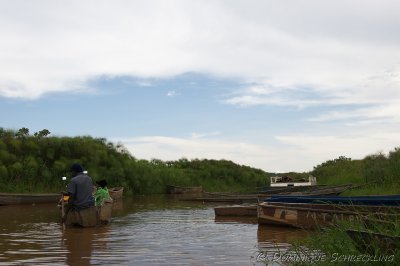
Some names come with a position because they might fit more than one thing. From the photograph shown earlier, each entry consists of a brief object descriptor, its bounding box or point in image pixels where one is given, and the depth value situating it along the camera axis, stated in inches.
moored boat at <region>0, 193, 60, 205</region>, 919.8
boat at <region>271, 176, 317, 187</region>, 1248.8
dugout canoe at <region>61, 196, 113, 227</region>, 518.0
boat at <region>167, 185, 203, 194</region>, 1422.0
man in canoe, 504.4
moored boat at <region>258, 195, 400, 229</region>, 439.2
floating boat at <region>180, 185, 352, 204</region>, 971.9
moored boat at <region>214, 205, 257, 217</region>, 660.7
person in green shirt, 592.1
